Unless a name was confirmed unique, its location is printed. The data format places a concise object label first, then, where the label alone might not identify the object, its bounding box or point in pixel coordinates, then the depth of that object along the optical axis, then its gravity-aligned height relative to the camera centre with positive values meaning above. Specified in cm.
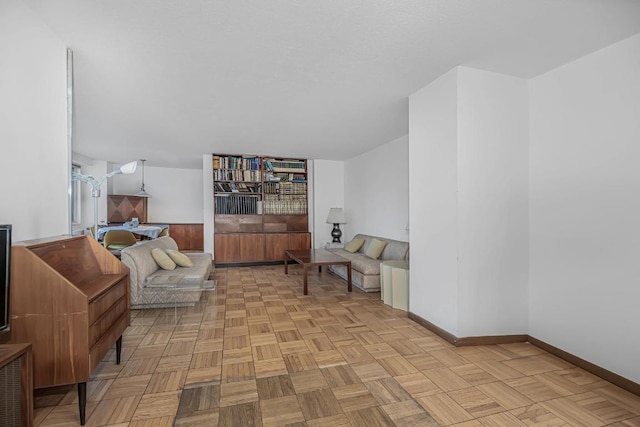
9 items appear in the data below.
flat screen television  123 -26
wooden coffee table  403 -71
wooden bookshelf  607 +14
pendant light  695 +52
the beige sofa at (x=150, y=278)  324 -76
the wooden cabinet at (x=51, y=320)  137 -52
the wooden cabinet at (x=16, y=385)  116 -72
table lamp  620 -15
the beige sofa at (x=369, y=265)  414 -79
